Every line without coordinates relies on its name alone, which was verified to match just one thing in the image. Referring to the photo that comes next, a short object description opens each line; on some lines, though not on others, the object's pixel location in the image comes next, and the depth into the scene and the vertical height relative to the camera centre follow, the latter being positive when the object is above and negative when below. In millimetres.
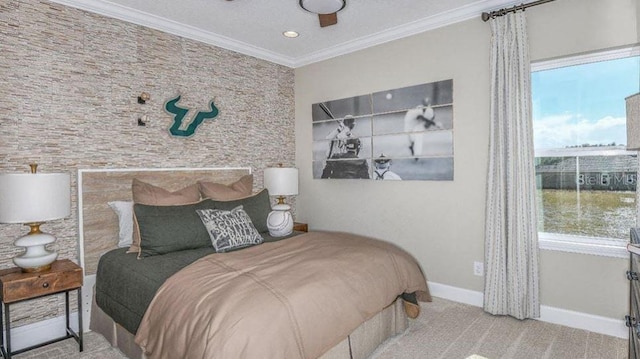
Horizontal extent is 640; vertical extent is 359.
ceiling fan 2344 +1211
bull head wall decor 3391 +654
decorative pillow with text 2703 -384
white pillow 2910 -345
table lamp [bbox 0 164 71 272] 2182 -145
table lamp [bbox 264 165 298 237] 3938 -4
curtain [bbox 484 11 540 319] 2811 -45
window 2625 +203
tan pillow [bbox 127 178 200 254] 2855 -119
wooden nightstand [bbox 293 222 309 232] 4013 -541
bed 1646 -594
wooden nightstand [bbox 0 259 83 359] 2191 -670
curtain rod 2771 +1400
